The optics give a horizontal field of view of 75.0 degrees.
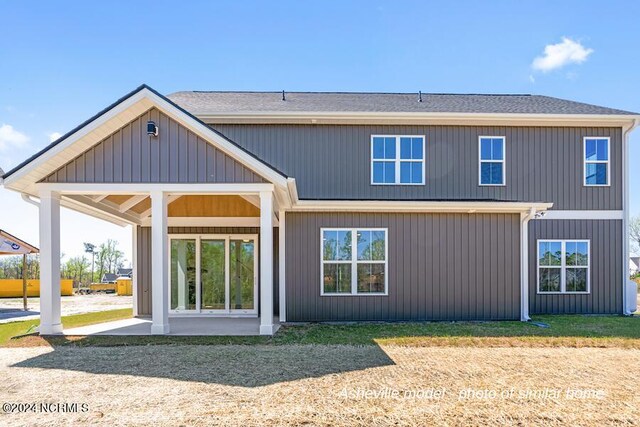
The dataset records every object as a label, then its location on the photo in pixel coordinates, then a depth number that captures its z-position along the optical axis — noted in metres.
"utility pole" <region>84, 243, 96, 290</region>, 38.62
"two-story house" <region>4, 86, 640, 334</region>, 8.20
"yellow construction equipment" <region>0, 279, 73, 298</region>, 23.33
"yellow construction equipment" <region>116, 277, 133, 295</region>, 25.89
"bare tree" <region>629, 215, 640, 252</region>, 46.75
